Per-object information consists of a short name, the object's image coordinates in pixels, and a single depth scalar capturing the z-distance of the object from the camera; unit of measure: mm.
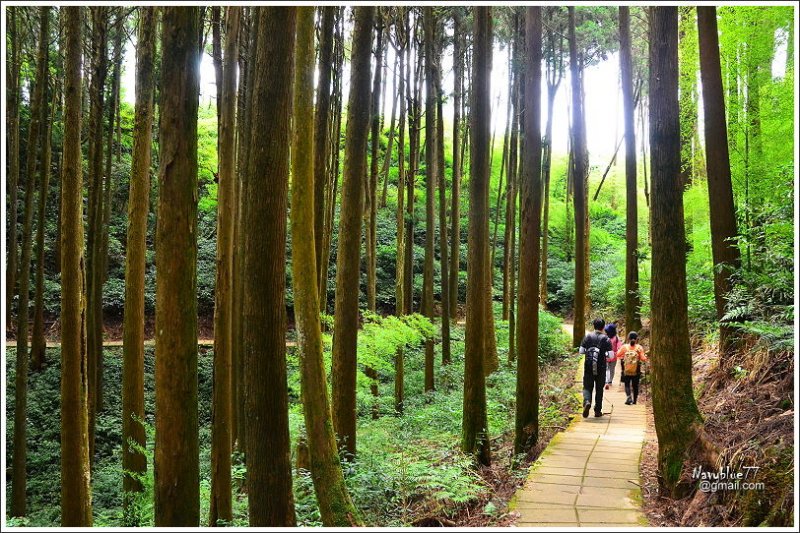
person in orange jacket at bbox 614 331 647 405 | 10320
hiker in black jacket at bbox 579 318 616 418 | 9078
